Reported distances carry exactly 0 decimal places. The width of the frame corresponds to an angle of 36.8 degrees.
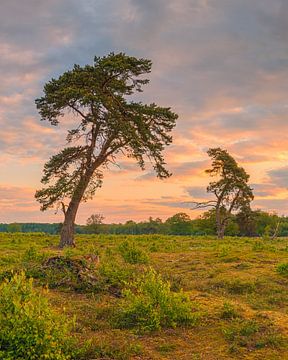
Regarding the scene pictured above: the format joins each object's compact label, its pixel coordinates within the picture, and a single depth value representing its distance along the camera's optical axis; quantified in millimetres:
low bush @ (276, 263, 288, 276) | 15005
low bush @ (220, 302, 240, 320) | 9751
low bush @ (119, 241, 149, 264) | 17288
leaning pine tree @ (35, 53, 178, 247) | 27156
